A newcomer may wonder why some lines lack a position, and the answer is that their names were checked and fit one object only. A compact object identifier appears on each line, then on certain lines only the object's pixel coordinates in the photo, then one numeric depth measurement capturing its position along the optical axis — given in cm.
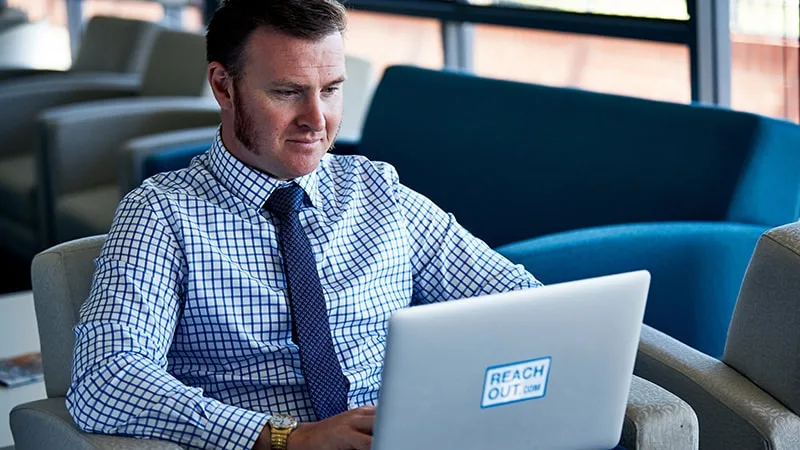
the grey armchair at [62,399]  189
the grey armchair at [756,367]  210
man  193
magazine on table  240
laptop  151
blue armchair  280
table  232
